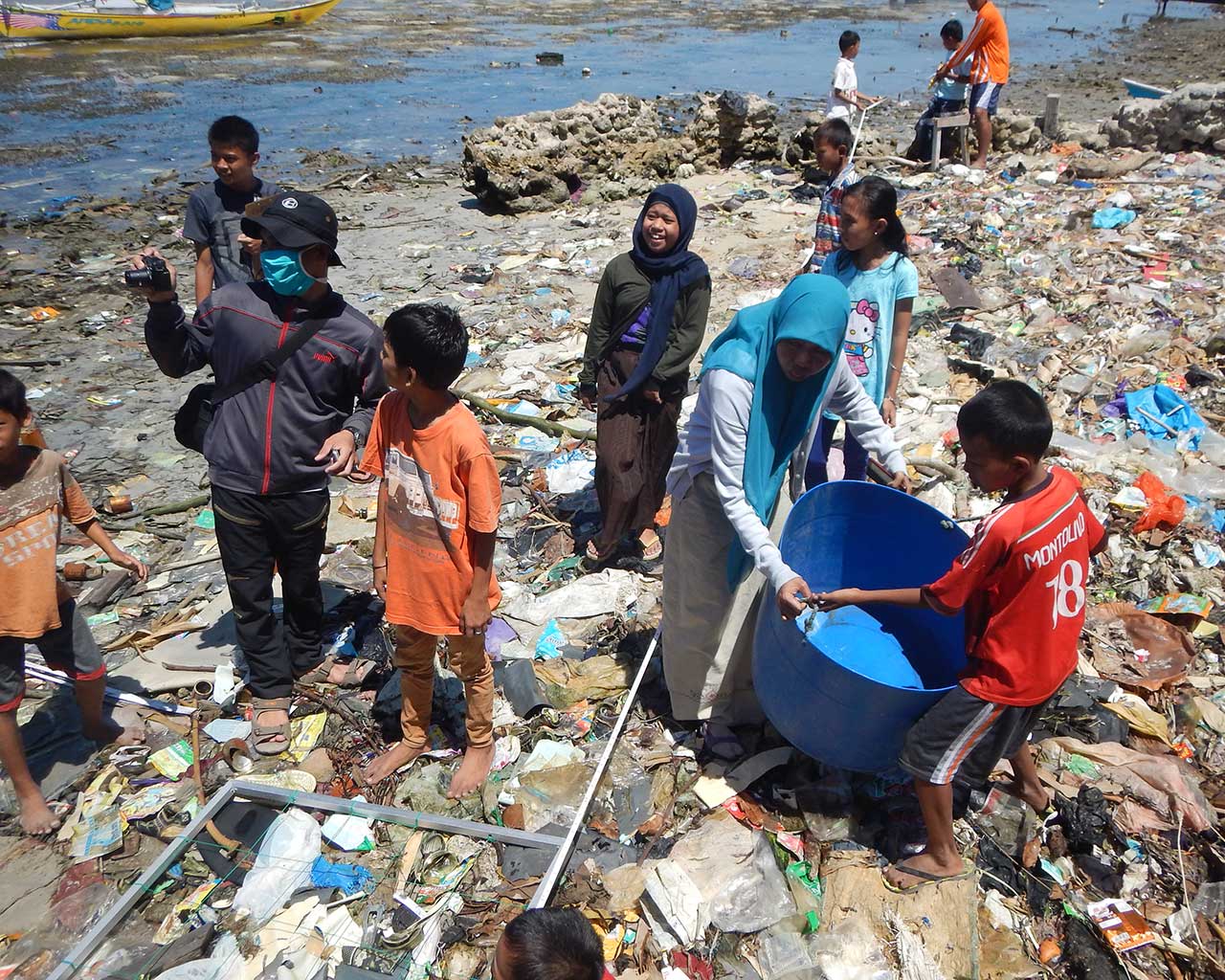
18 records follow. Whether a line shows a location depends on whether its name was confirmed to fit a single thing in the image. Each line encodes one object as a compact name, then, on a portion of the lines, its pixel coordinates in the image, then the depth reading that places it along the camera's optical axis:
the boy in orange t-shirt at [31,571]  2.49
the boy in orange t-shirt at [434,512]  2.34
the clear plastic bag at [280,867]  2.54
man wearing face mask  2.65
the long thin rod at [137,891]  2.24
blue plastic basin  2.35
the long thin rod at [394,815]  2.64
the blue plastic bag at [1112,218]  7.91
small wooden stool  10.41
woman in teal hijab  2.33
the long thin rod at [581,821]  2.42
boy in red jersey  2.08
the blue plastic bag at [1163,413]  4.92
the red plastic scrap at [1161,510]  4.22
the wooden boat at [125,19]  22.42
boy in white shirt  10.40
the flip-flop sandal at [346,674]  3.42
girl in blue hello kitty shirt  3.46
